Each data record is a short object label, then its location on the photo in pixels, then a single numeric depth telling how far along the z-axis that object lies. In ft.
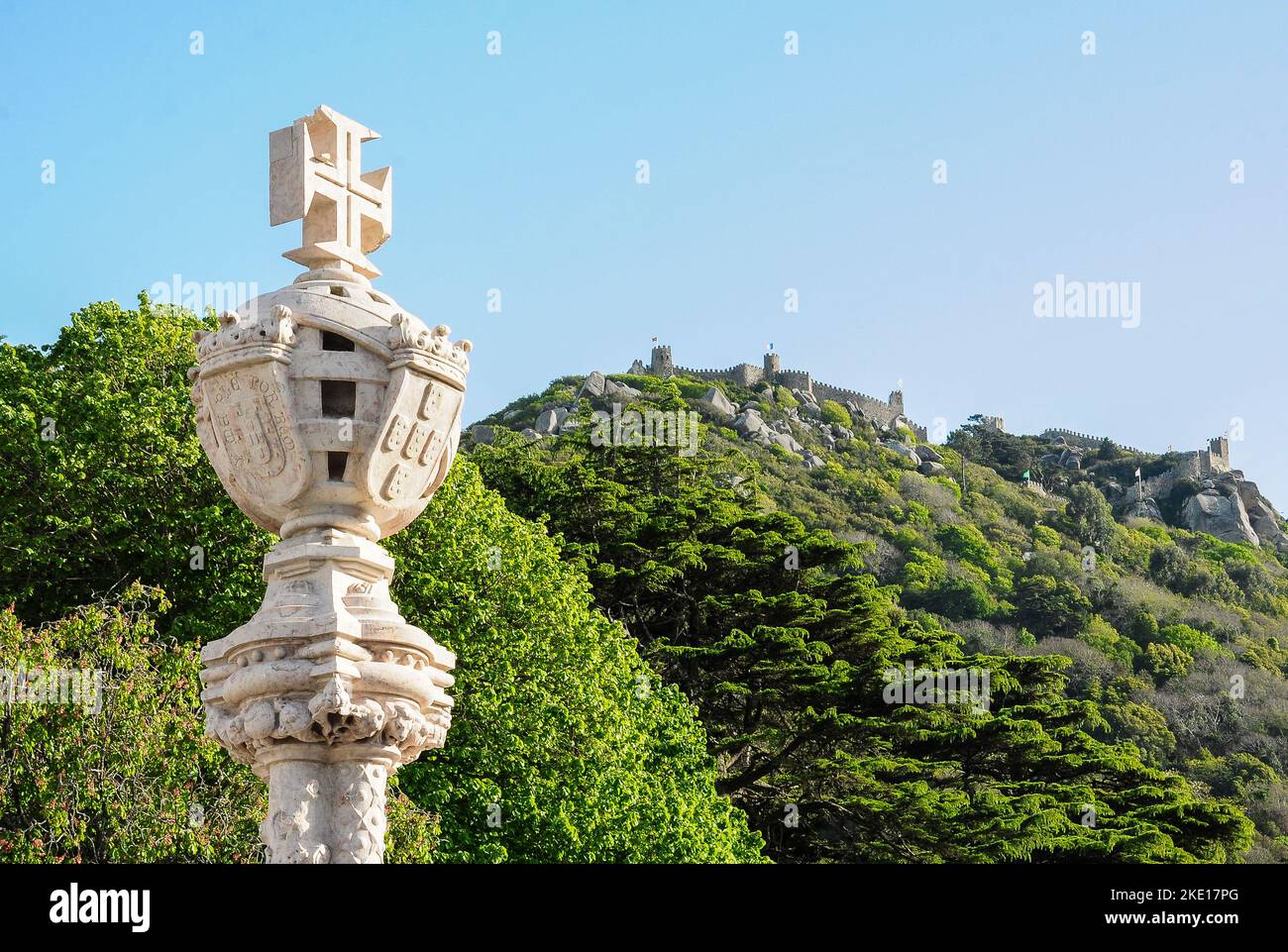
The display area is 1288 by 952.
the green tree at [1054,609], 240.73
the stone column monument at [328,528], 23.47
